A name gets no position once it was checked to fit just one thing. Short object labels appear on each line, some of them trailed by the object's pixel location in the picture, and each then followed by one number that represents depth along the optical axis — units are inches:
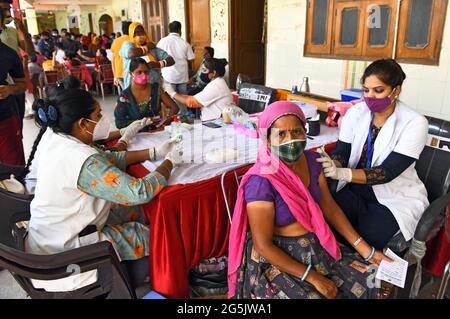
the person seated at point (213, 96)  107.7
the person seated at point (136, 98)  97.0
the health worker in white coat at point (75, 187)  50.3
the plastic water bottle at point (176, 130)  72.4
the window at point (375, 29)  122.7
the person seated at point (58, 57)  272.7
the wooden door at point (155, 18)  312.2
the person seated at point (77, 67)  270.5
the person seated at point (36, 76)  240.2
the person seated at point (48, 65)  267.5
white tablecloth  62.1
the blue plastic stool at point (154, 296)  56.3
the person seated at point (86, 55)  305.1
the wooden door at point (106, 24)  567.5
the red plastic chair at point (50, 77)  254.2
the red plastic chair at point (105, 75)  274.1
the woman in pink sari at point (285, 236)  48.8
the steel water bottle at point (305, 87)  136.0
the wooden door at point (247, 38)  226.1
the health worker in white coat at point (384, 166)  61.2
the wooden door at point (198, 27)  253.6
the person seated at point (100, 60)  278.8
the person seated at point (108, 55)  277.3
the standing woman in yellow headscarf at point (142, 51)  132.0
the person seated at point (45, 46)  326.6
